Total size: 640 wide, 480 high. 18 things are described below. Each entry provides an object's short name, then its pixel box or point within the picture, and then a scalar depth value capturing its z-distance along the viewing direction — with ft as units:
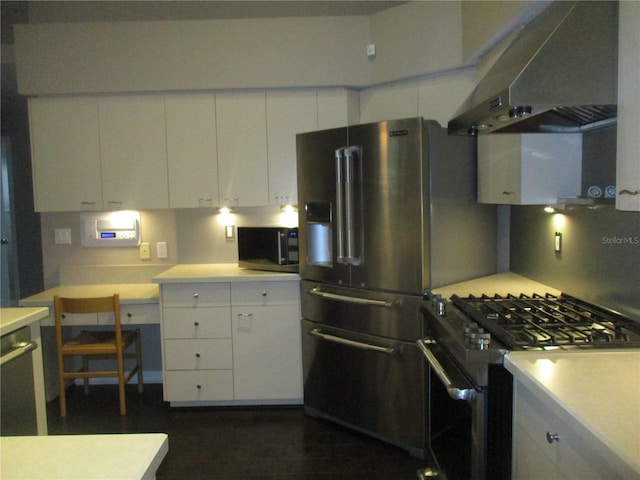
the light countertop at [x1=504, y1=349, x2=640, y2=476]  3.27
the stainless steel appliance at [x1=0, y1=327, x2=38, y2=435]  6.20
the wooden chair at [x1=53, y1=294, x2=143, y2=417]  10.06
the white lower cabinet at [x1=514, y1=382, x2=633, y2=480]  3.43
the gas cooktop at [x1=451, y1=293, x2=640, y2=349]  5.24
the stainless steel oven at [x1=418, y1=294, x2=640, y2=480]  5.25
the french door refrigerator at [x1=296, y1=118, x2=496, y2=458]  8.28
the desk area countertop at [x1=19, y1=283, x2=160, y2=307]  10.76
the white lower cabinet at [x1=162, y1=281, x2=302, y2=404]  10.48
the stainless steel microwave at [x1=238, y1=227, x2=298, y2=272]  10.74
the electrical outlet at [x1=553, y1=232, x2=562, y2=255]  7.79
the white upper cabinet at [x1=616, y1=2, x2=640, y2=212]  4.60
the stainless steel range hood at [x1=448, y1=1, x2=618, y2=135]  4.98
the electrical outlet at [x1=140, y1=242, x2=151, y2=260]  12.34
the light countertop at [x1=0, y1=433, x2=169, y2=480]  2.80
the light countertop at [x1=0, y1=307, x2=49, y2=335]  6.31
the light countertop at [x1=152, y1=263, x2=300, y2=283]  10.32
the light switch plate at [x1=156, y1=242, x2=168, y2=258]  12.36
